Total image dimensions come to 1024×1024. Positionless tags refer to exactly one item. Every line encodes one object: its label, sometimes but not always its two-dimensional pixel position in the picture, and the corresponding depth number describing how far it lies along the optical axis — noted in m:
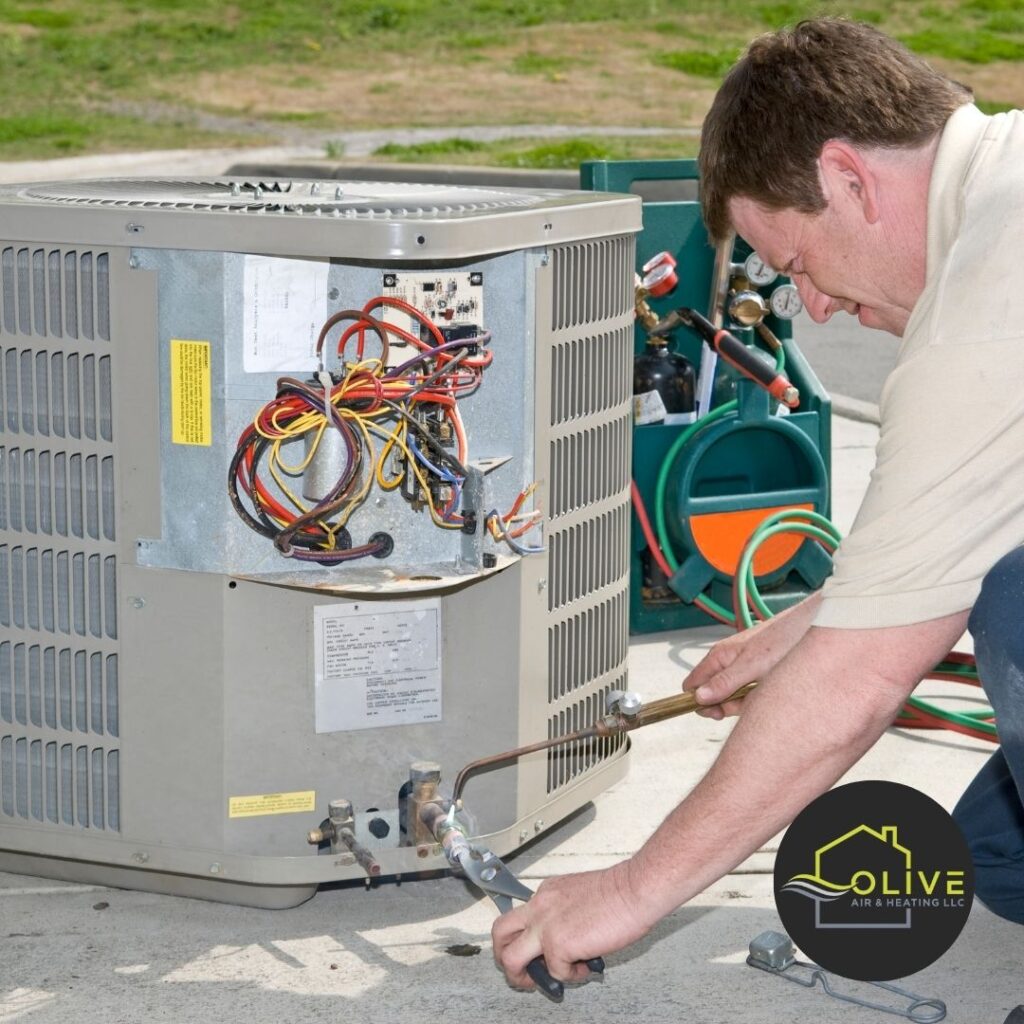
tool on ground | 2.33
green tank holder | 3.85
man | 1.77
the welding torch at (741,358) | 3.69
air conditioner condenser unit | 2.32
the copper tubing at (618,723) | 2.35
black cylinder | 3.87
